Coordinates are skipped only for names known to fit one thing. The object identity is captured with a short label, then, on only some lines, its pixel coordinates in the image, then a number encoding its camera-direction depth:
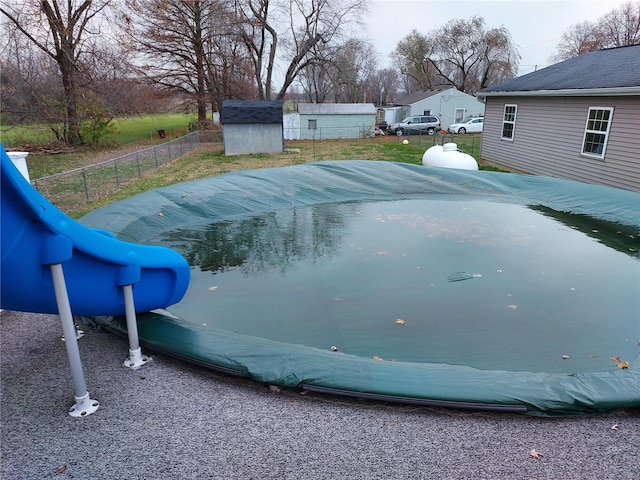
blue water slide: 2.11
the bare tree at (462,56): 38.00
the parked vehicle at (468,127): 26.42
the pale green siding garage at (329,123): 25.16
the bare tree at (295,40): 26.33
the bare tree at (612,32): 33.44
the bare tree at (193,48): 21.77
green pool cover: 2.67
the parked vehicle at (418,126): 26.05
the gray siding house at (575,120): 8.73
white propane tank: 10.64
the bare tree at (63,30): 14.77
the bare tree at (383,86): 61.06
